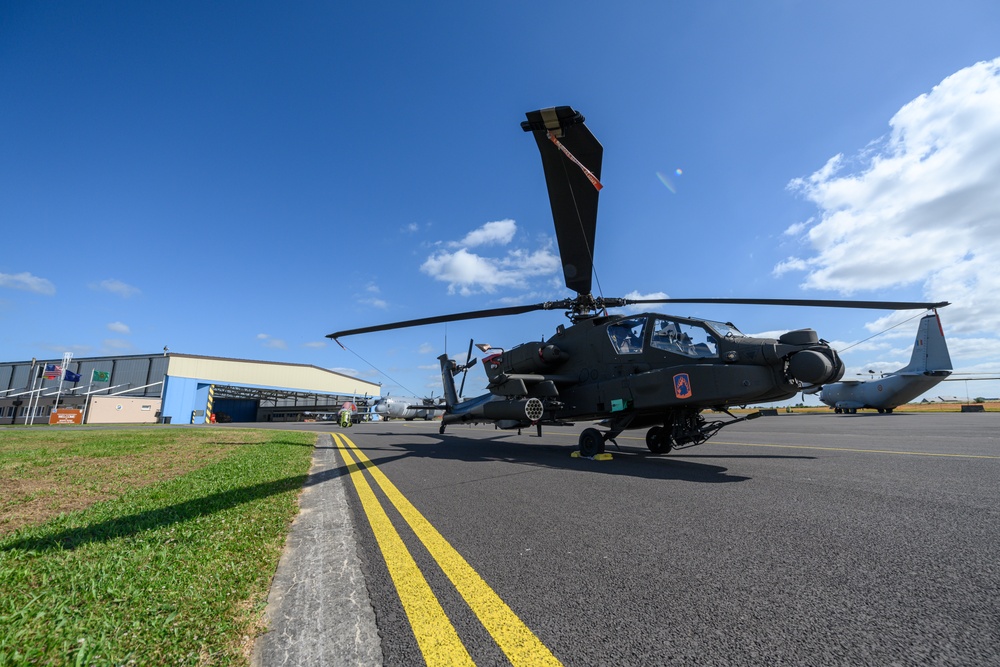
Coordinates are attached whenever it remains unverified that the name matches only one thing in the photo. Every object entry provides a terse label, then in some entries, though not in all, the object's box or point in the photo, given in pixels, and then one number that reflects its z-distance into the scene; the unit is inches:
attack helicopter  252.1
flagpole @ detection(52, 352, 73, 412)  1512.7
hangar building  1633.9
